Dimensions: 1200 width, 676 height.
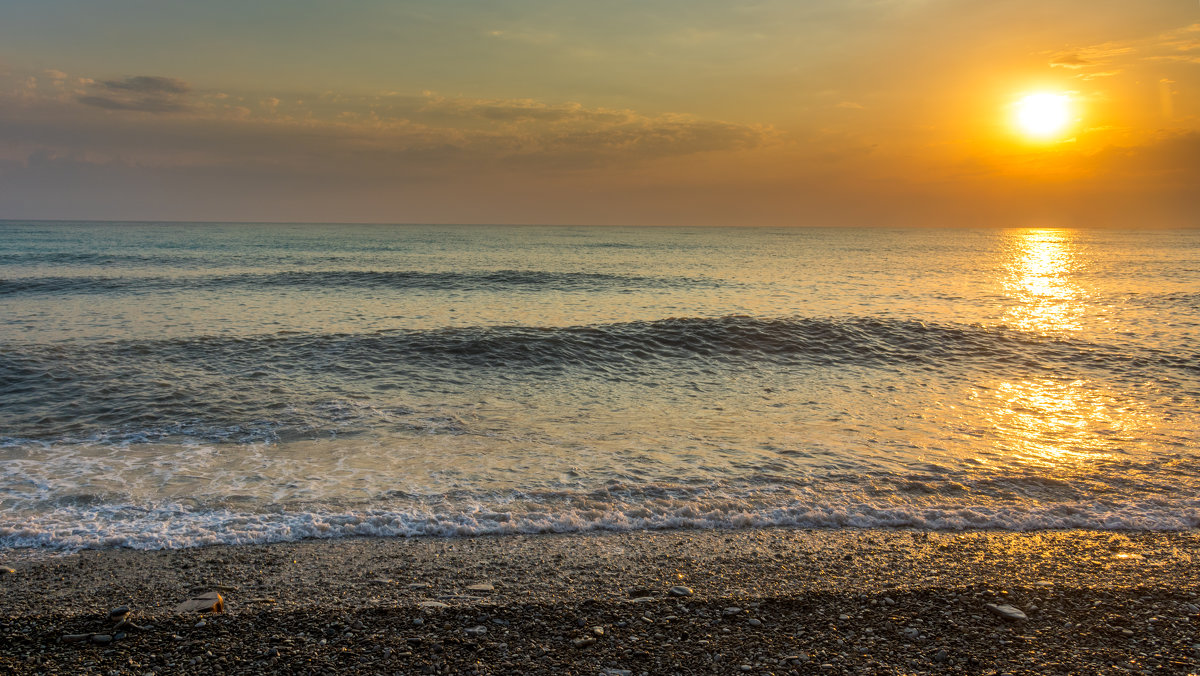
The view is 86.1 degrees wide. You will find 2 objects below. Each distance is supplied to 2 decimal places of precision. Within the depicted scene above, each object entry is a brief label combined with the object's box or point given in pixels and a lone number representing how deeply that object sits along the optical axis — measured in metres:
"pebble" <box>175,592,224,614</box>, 4.78
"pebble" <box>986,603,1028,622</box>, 4.75
